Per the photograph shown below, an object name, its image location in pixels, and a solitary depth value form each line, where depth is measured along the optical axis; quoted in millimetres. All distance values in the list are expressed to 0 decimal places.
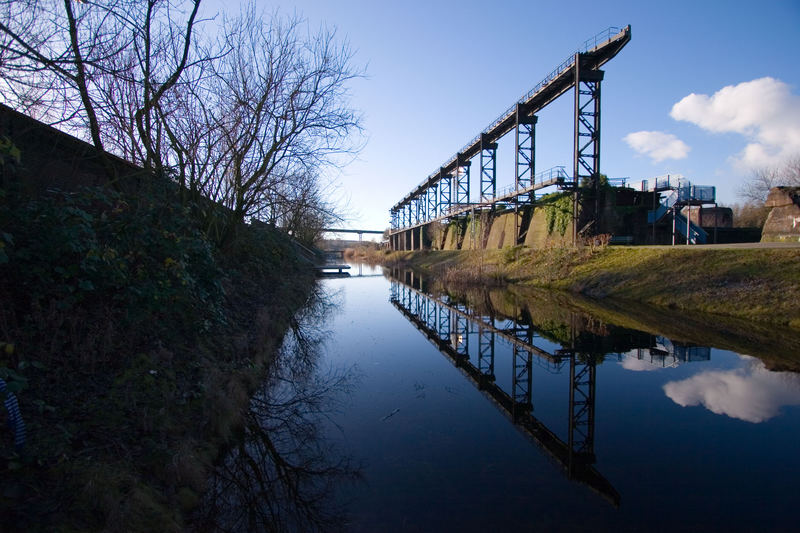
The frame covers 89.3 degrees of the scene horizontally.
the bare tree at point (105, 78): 4535
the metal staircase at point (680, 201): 25500
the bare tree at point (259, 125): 9836
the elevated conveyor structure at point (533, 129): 23656
